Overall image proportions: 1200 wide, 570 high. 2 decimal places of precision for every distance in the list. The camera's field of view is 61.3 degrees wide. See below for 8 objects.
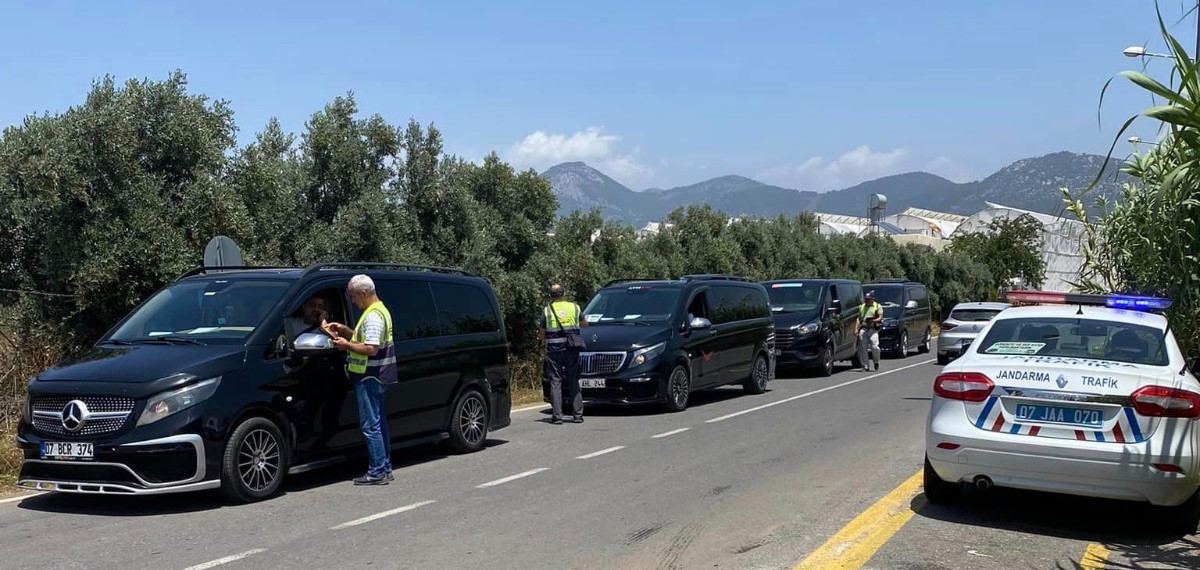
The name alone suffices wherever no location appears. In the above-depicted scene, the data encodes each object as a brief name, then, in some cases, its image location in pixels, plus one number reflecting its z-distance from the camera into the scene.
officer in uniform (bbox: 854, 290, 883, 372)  23.23
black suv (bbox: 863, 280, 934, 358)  28.00
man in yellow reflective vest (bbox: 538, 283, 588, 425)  12.99
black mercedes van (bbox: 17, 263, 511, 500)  7.44
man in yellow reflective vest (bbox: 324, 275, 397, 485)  8.67
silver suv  23.88
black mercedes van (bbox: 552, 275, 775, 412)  14.02
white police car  6.56
